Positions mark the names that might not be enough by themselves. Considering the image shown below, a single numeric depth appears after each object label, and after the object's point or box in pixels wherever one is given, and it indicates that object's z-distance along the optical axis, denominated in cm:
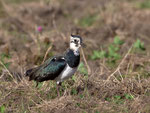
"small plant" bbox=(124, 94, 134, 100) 1152
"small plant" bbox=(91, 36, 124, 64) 1662
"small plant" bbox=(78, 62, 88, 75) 1375
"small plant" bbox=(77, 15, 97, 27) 2222
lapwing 1120
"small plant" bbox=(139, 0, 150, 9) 2352
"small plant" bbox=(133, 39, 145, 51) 1695
